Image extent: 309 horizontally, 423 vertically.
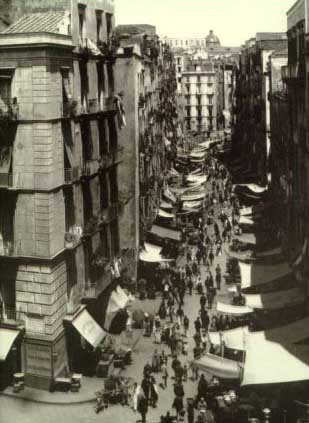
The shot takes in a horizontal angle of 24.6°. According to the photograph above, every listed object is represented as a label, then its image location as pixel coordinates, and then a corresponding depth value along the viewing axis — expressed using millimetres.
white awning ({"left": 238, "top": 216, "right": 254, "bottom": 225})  66000
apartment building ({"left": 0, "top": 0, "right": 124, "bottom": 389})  33688
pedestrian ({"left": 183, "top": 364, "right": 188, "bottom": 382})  35675
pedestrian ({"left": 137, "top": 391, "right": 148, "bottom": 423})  30969
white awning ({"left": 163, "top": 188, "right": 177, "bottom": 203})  75625
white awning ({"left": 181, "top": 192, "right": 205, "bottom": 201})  76438
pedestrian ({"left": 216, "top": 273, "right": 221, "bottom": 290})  52781
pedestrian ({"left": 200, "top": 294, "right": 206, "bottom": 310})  45812
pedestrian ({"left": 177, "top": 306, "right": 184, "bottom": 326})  44500
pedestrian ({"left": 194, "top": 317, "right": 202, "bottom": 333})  41491
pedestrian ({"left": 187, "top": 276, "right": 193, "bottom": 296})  51688
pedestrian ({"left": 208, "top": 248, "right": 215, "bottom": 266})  58972
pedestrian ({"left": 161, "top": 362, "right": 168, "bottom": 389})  35344
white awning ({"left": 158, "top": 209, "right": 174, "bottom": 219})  64794
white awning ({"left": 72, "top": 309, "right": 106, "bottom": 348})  36625
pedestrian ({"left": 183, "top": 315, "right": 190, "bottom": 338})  42812
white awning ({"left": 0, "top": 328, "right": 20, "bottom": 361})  33781
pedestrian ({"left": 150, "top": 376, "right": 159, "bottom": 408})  32938
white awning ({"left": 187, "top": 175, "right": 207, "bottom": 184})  87425
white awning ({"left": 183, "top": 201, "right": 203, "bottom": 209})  75125
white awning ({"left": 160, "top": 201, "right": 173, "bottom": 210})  69625
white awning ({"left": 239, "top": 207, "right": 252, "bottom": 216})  69562
